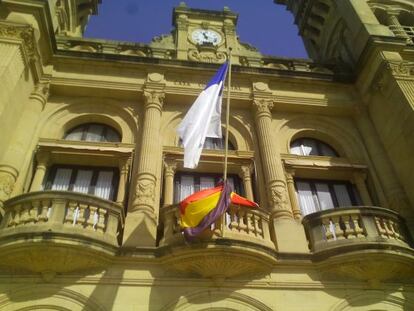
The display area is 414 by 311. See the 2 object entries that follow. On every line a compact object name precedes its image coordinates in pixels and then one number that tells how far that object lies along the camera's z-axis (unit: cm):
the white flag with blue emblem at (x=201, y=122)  1088
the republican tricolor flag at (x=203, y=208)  959
